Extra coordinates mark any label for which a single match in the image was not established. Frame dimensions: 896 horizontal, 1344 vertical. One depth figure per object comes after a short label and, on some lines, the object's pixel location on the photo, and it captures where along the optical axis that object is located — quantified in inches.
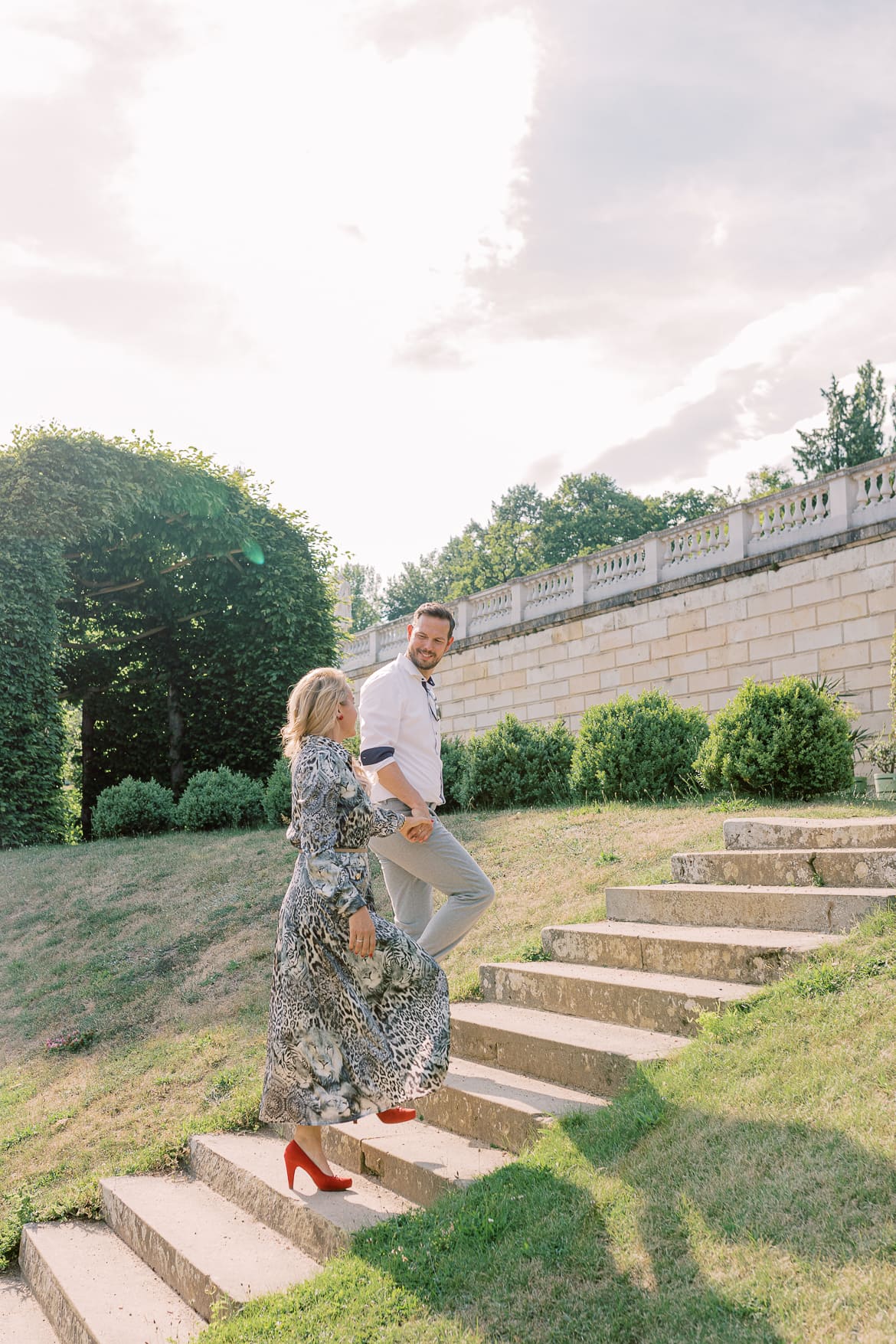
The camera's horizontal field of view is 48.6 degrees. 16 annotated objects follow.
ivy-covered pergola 559.5
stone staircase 142.1
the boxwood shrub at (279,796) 526.3
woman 145.0
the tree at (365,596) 2277.3
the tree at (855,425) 1251.2
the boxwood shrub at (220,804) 560.4
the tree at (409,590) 1923.0
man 172.7
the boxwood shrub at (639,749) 418.3
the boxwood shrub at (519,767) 472.1
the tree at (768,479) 1508.4
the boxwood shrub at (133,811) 584.7
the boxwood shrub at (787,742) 353.7
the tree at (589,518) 1560.0
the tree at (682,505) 1584.6
